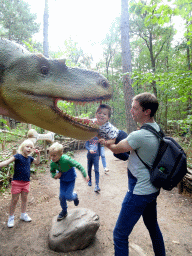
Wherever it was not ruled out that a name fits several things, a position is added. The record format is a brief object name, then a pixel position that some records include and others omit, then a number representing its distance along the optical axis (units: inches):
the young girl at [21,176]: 122.4
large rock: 102.6
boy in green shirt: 107.0
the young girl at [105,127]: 70.3
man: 63.7
